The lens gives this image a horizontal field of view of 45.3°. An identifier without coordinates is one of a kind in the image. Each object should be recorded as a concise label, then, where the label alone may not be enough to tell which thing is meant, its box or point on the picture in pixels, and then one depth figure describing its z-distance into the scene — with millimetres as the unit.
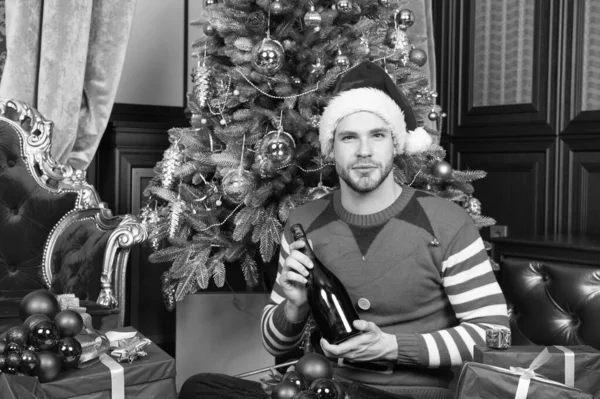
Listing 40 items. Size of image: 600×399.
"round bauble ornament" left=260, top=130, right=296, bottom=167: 2328
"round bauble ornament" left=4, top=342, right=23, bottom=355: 1370
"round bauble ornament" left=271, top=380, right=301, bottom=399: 1336
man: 1713
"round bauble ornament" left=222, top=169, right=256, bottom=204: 2404
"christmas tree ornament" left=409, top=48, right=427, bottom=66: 2785
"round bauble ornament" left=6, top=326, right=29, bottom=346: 1389
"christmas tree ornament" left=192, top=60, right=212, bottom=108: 2580
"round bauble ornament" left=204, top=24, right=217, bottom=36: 2592
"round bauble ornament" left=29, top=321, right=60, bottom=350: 1383
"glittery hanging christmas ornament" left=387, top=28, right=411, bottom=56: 2676
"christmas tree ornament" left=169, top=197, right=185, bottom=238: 2549
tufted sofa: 2246
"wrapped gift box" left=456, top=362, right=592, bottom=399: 1327
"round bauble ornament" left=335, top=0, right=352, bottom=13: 2414
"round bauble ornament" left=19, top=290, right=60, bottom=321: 1514
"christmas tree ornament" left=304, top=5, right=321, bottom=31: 2363
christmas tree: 2408
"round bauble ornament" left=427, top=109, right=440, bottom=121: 2742
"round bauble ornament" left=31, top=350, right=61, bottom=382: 1321
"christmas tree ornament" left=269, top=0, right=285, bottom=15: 2377
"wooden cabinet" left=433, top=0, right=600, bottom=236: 3234
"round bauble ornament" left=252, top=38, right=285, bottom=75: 2322
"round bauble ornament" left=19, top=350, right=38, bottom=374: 1312
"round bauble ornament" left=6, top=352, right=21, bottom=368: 1325
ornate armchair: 2441
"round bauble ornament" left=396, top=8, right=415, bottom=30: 2805
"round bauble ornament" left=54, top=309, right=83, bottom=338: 1433
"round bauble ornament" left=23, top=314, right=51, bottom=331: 1413
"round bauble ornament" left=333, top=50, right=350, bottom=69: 2400
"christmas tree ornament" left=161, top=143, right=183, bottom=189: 2625
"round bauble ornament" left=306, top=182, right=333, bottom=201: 2405
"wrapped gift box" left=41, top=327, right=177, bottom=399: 1344
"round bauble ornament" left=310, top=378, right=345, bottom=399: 1351
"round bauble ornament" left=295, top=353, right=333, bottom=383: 1418
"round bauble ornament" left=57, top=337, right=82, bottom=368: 1365
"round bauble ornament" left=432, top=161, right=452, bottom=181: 2639
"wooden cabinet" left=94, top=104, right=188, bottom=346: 3281
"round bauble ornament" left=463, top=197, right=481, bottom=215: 2703
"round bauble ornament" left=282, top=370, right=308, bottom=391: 1377
